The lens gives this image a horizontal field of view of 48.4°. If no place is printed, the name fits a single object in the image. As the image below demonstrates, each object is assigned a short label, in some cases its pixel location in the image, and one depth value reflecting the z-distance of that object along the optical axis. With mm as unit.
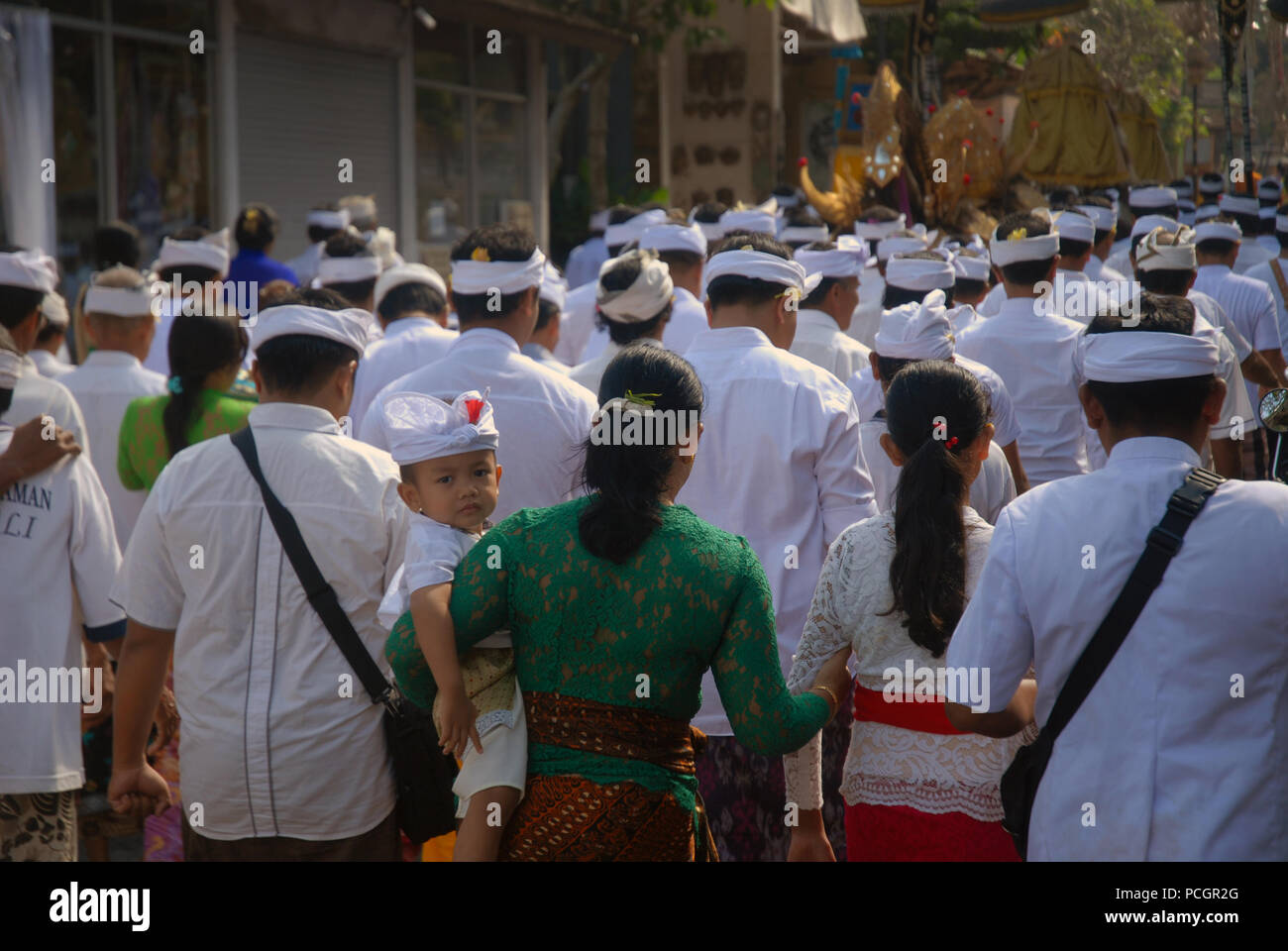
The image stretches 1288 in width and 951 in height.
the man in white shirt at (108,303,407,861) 3219
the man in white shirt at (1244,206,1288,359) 8492
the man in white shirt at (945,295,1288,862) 2434
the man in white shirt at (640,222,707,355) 6461
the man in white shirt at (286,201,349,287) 9859
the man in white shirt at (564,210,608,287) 11314
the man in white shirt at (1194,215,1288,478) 7770
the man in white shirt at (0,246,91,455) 4453
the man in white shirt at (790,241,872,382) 5734
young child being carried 2602
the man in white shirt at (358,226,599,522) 4215
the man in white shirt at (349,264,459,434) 5832
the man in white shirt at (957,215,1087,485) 5648
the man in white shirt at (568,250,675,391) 4867
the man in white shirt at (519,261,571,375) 6297
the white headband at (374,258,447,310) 6176
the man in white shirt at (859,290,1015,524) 4117
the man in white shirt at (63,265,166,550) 5203
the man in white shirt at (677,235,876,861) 4000
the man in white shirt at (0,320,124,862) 3658
